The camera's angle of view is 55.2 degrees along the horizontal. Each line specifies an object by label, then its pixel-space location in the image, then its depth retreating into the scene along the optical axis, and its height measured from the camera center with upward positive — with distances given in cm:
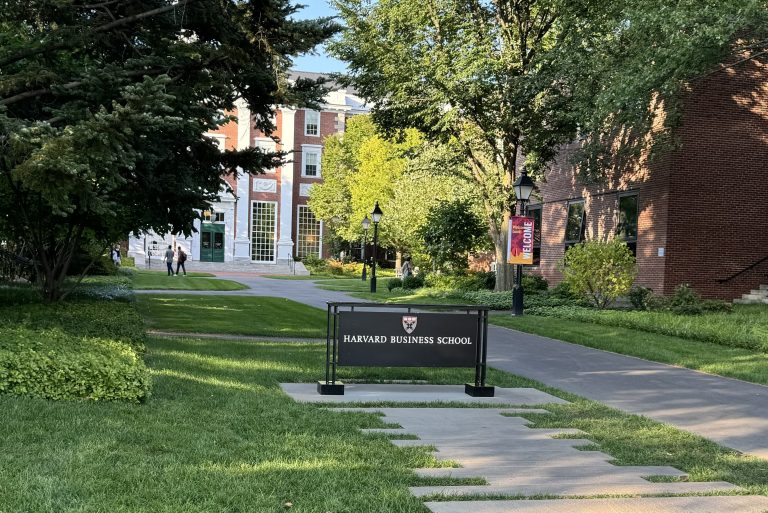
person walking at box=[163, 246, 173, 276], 4059 -115
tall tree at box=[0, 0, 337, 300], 747 +205
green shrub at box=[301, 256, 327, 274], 5297 -160
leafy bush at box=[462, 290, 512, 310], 2237 -163
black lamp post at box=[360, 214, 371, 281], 3909 +119
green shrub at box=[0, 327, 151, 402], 677 -130
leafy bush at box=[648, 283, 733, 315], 1817 -130
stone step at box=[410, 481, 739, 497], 465 -157
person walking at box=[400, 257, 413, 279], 3974 -127
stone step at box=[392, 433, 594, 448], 593 -163
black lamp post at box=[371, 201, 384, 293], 3133 +114
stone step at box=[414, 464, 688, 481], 509 -159
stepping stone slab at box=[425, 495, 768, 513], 434 -156
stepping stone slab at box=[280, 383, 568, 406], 797 -171
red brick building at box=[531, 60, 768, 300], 2147 +171
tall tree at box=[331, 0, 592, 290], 2106 +511
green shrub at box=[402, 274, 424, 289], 3125 -156
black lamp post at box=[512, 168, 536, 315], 1938 -44
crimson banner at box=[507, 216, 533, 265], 1914 +18
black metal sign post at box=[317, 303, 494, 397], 836 -110
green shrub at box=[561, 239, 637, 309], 1992 -56
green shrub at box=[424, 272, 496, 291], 2827 -136
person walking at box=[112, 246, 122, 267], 4342 -111
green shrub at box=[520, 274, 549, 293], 2623 -126
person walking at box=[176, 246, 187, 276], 4156 -99
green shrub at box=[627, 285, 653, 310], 1997 -124
